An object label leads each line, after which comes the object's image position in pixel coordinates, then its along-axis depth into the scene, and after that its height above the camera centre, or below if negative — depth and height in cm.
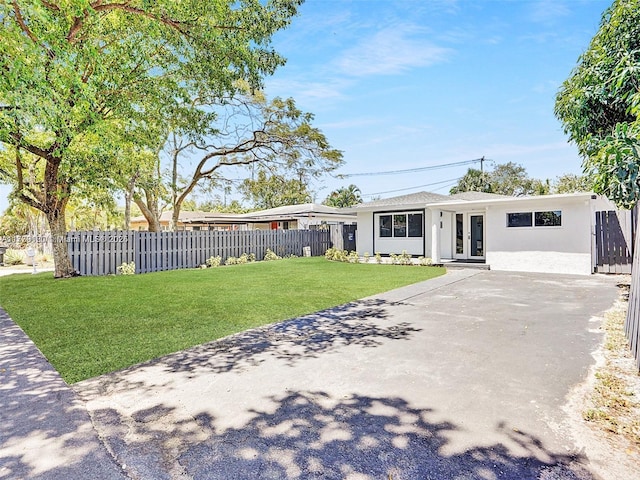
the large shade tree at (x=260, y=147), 1716 +467
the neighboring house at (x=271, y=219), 2522 +148
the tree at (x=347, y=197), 4222 +463
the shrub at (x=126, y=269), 1241 -99
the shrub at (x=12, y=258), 1724 -76
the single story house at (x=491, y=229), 1241 +19
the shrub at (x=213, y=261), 1513 -96
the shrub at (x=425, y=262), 1530 -116
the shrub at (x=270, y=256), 1767 -91
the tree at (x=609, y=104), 356 +186
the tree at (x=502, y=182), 3528 +524
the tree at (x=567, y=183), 3225 +447
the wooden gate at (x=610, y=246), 1177 -49
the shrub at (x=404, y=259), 1597 -106
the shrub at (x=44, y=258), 1873 -87
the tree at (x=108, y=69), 541 +344
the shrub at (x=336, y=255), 1791 -95
